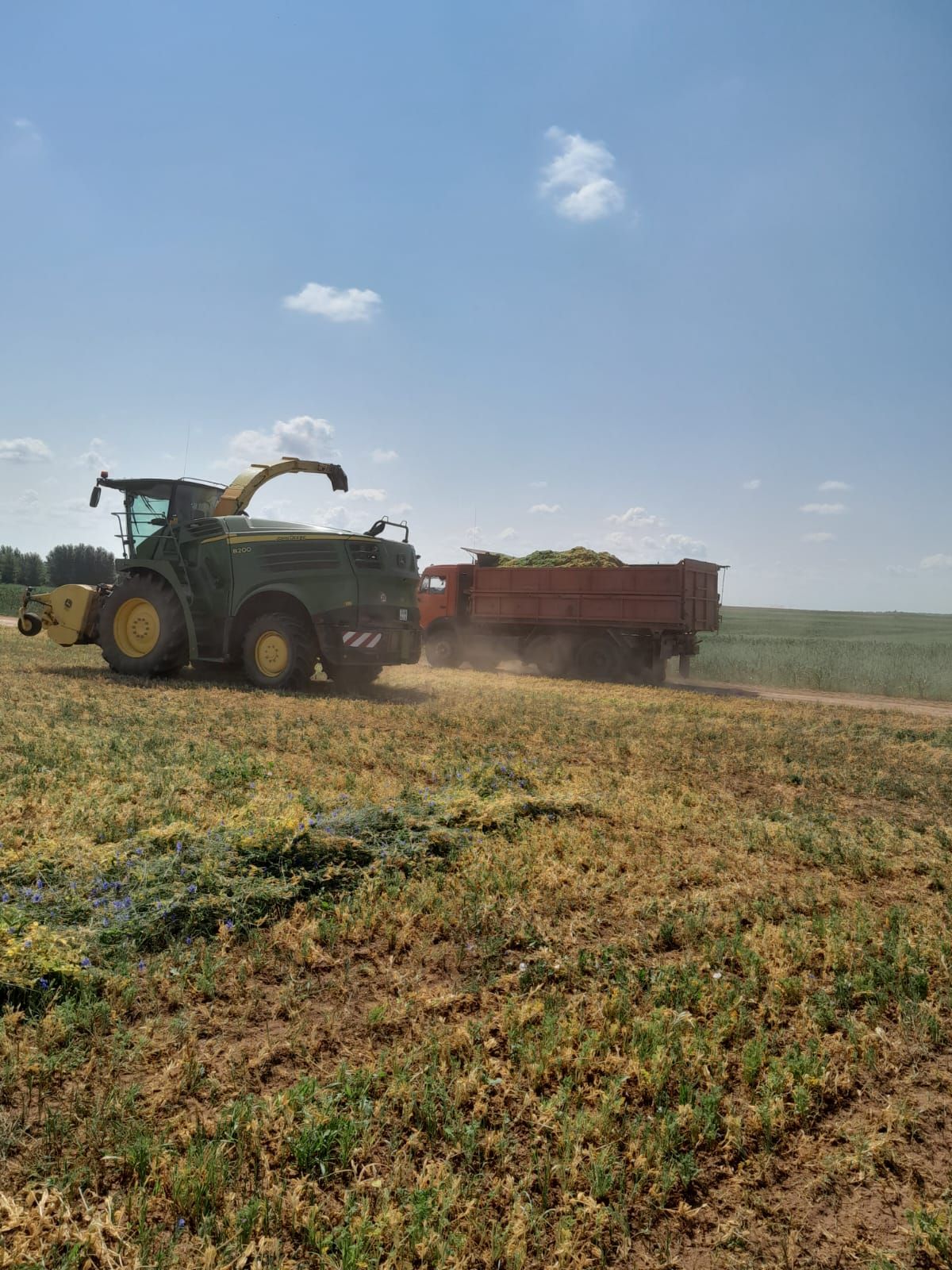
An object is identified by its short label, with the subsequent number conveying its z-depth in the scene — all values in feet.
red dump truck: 56.90
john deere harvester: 39.73
